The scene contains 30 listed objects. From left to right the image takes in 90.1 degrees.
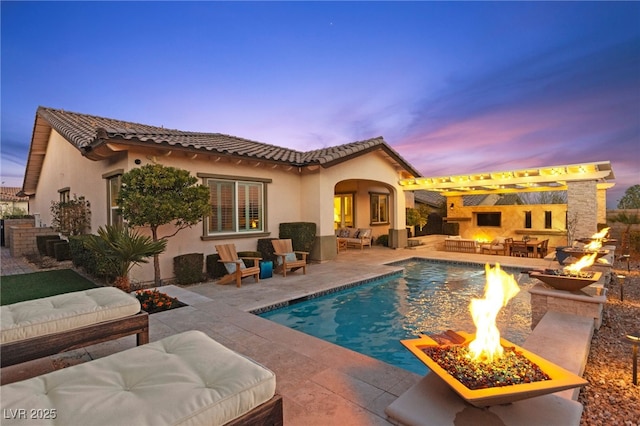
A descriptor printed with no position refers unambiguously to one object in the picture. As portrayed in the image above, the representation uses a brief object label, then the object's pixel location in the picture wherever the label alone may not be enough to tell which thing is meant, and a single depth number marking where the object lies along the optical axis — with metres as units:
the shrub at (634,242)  12.32
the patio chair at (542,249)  14.58
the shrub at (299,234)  11.01
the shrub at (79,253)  8.84
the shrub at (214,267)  9.00
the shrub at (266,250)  10.39
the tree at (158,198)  7.17
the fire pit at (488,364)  2.20
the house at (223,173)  8.52
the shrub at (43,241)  12.95
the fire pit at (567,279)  4.56
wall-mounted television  19.06
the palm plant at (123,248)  6.05
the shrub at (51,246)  12.23
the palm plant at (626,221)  12.68
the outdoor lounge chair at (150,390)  1.69
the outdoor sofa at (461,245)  14.88
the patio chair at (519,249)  14.38
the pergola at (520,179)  11.04
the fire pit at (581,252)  7.14
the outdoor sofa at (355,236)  15.84
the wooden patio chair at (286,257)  9.14
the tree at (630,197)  17.96
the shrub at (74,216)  11.06
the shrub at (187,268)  8.27
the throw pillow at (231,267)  8.31
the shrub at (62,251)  11.27
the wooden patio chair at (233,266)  7.99
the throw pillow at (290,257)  9.59
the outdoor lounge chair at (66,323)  2.98
